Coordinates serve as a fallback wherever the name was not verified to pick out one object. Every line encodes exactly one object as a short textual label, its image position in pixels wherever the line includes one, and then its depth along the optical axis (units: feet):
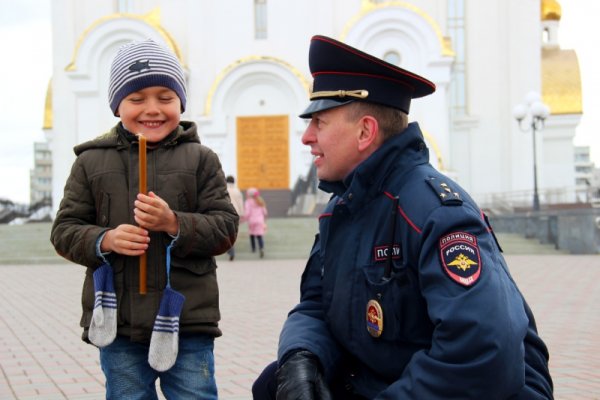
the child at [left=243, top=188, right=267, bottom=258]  54.34
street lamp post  69.36
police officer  6.83
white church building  86.79
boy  9.22
